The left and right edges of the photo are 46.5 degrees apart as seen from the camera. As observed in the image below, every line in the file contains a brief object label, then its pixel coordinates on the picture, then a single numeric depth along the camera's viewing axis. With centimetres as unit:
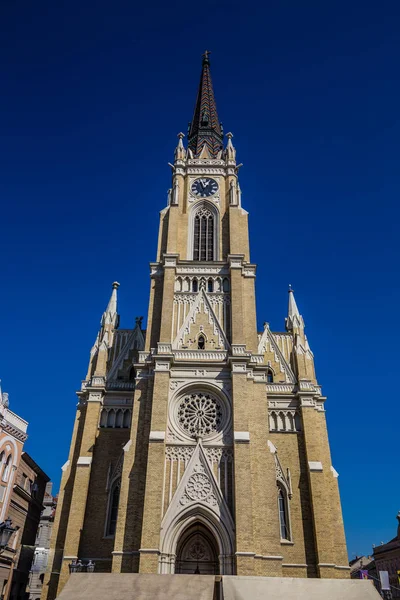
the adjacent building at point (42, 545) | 4228
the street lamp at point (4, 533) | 1375
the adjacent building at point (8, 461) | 2803
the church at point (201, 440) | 2395
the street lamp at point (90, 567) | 1961
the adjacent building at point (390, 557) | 5266
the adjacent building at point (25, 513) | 3120
